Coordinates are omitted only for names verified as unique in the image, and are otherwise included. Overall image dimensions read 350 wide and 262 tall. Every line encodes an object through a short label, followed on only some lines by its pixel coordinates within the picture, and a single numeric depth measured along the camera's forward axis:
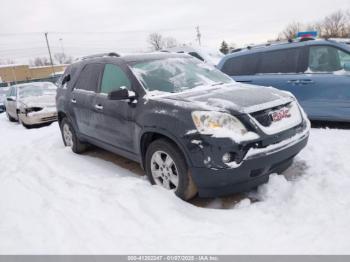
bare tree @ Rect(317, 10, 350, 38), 52.05
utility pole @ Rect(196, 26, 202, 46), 63.86
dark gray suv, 3.05
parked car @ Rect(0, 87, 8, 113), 17.31
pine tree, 52.74
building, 63.23
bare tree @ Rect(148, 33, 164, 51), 74.19
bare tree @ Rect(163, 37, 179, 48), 75.06
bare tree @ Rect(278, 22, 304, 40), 57.52
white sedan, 9.47
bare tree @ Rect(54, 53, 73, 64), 99.55
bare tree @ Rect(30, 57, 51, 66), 108.52
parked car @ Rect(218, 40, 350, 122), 5.39
